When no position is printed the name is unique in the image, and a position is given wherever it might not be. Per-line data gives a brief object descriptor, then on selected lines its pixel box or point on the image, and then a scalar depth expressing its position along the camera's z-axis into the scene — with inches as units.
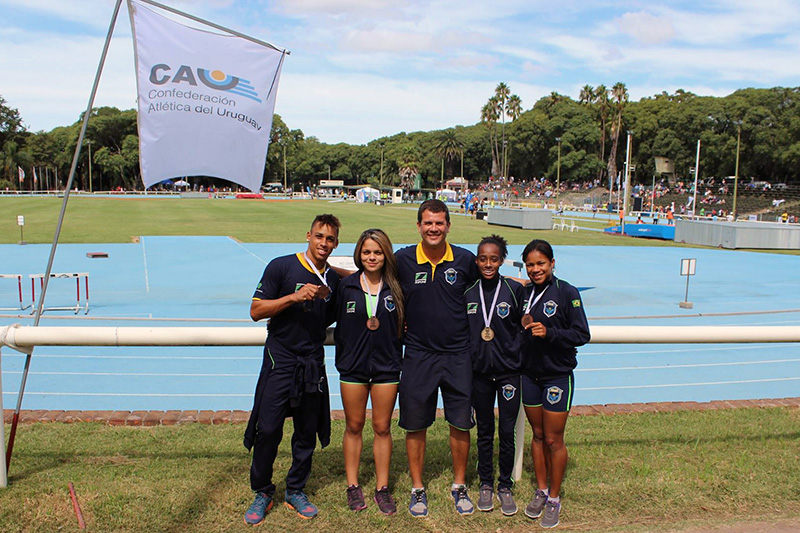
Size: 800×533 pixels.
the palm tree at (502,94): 4062.5
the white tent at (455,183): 4532.5
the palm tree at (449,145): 4722.0
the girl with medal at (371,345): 149.3
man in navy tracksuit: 145.0
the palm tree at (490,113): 4101.9
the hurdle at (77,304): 563.4
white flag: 172.1
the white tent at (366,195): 3407.0
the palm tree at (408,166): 4741.6
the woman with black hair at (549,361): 149.6
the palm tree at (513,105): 4097.0
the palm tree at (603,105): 3567.9
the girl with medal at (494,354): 152.6
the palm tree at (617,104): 3380.9
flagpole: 153.8
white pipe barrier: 143.7
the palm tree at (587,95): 4057.3
